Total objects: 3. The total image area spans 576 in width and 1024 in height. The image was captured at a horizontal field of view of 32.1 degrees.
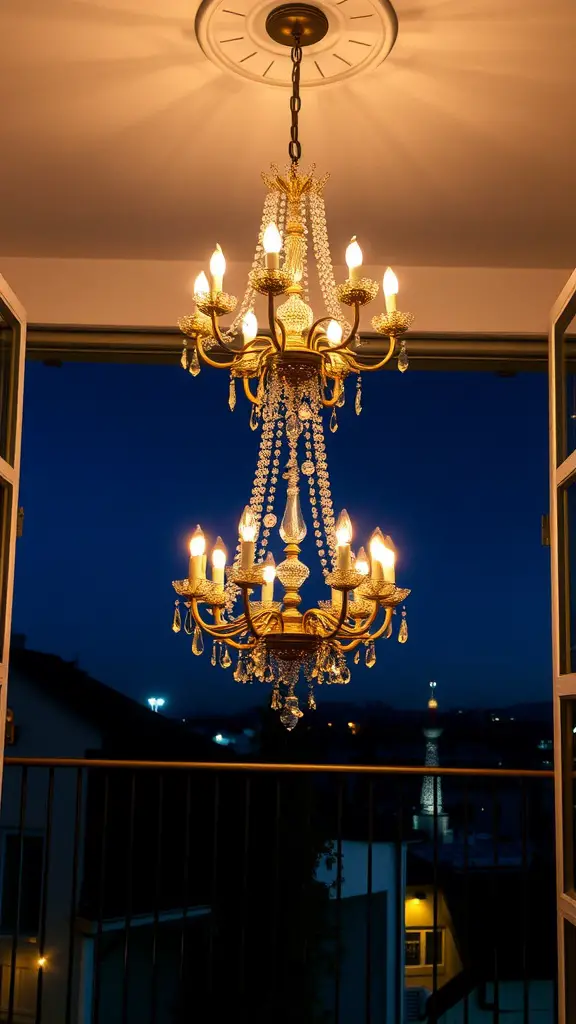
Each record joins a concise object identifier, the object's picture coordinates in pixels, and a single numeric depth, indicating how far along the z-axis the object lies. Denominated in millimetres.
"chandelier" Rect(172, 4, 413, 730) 2107
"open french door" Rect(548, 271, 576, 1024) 2451
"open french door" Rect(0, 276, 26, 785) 2678
